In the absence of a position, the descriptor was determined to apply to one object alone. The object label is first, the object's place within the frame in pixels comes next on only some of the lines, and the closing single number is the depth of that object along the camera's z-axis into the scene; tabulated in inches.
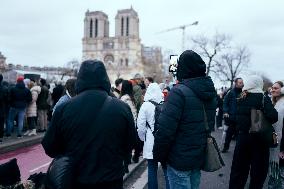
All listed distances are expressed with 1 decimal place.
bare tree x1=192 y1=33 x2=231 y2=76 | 2304.4
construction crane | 2608.8
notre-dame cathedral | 5551.2
